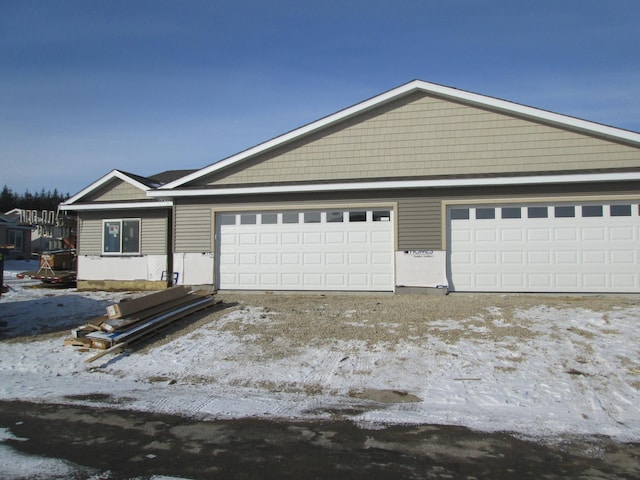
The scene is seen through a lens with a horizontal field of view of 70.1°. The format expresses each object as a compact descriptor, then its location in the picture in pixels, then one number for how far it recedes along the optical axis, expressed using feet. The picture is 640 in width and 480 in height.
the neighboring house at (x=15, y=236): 127.95
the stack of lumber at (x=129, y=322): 26.50
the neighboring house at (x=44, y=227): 80.25
